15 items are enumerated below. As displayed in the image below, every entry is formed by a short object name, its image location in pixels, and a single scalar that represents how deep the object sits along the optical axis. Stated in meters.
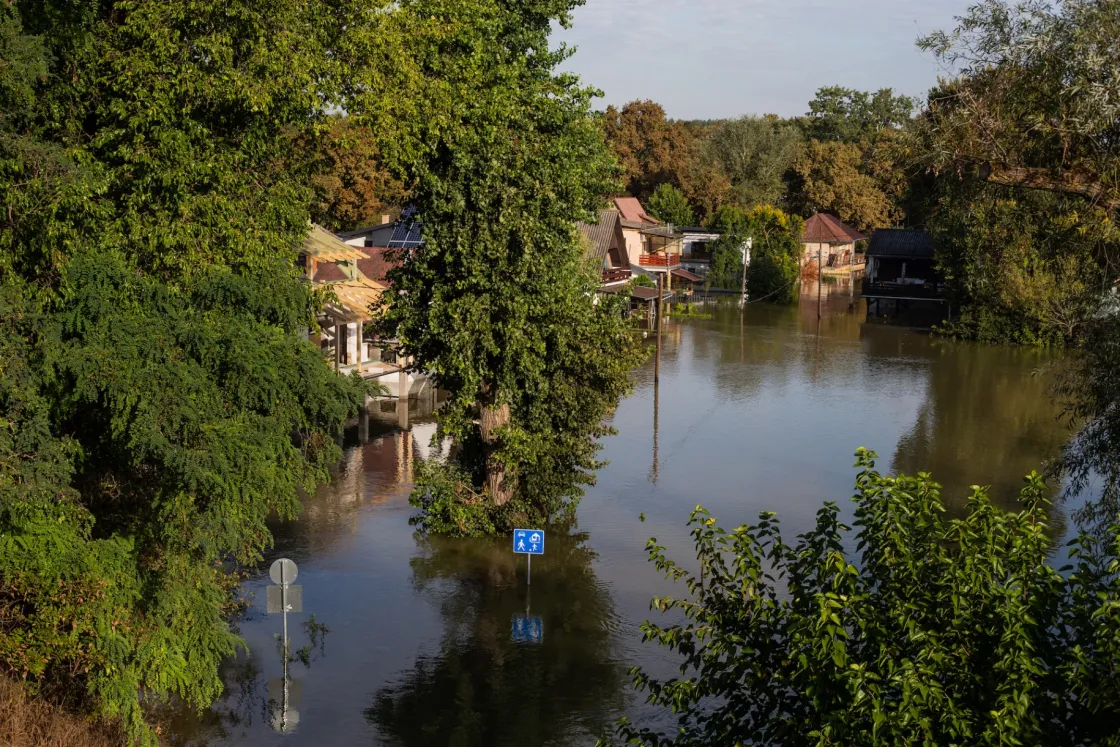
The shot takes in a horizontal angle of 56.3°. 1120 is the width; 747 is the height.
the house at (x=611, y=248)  60.38
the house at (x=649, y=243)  75.31
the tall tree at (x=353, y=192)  65.94
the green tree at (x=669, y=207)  98.00
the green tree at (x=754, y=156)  104.62
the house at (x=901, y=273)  73.31
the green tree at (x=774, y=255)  81.38
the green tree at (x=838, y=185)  100.81
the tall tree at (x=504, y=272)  22.52
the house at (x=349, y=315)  37.25
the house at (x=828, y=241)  93.50
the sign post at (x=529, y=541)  21.31
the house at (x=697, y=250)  90.49
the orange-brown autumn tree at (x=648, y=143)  107.06
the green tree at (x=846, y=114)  123.75
